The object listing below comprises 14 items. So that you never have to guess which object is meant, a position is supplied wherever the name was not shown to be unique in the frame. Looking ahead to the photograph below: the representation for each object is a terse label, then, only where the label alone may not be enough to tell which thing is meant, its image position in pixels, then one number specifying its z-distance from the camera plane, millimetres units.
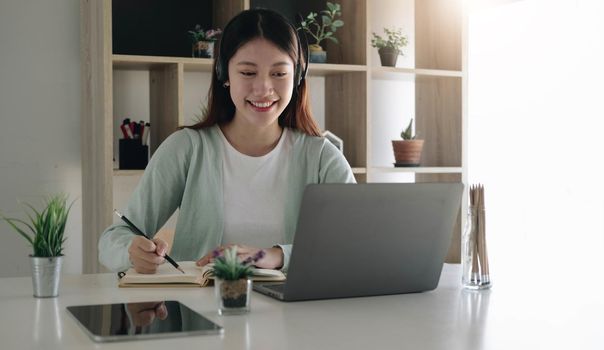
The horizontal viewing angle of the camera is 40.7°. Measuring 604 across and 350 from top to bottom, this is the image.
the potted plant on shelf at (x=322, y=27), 3699
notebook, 1781
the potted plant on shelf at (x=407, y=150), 3941
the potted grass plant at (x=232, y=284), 1458
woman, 2291
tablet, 1273
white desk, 1261
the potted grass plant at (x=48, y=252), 1651
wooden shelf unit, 3252
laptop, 1579
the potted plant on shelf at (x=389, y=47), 3865
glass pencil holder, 1784
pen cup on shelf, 3383
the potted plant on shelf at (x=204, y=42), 3441
